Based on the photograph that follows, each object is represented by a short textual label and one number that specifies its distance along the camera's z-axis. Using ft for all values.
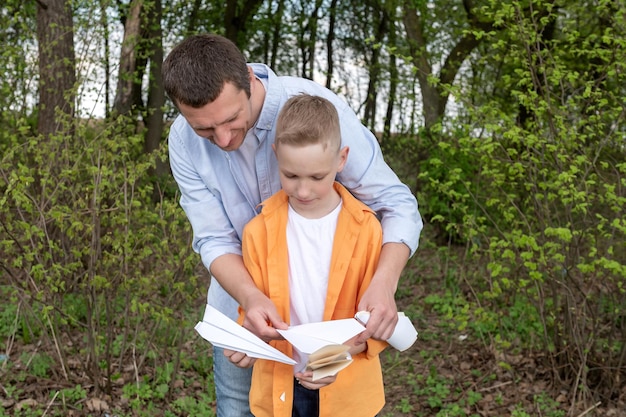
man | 6.70
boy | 7.01
